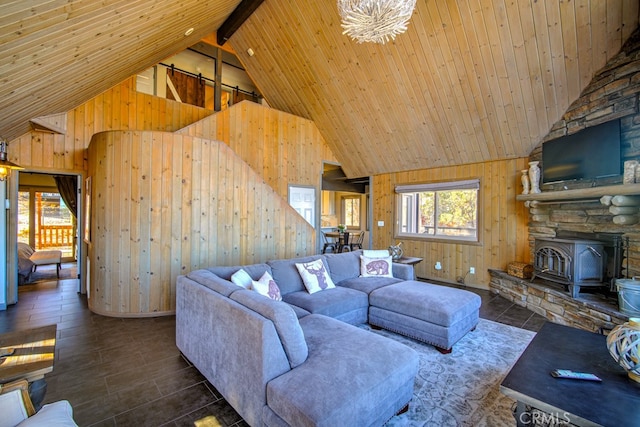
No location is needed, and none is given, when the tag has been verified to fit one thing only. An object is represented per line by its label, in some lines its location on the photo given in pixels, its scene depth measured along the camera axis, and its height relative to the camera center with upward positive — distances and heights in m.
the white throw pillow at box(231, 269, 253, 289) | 2.78 -0.64
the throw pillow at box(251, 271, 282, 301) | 2.75 -0.71
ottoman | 2.99 -1.07
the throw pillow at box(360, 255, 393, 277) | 4.23 -0.77
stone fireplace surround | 3.33 +0.15
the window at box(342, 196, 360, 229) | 12.07 +0.08
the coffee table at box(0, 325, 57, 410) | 1.56 -0.85
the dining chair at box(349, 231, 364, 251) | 8.72 -0.87
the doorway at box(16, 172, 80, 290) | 7.27 -0.09
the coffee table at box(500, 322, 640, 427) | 1.45 -0.98
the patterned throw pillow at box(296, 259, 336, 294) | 3.53 -0.78
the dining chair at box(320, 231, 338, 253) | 8.50 -0.97
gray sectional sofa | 1.60 -0.96
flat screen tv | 3.51 +0.81
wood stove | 3.79 -0.64
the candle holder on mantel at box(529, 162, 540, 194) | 4.66 +0.61
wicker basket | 4.74 -0.91
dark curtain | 7.16 +0.56
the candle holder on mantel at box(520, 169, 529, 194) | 4.79 +0.57
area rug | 2.07 -1.44
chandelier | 2.43 +1.72
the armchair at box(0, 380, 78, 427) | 1.23 -0.87
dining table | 8.29 -0.76
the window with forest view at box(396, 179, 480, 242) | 5.99 +0.10
